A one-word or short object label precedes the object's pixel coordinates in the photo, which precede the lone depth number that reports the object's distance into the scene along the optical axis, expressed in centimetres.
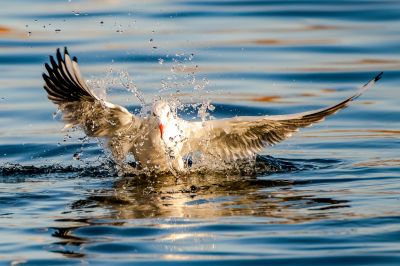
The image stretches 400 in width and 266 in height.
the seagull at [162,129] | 1937
